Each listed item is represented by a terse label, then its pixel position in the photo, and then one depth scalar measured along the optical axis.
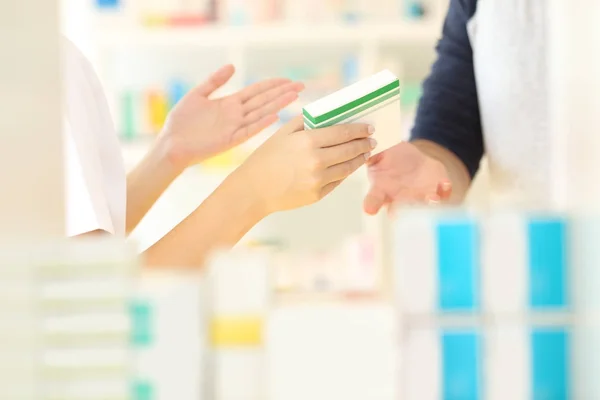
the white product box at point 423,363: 1.24
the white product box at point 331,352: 1.23
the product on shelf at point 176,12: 4.24
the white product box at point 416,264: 1.24
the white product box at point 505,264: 1.24
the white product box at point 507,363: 1.23
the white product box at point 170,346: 1.23
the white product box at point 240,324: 1.24
